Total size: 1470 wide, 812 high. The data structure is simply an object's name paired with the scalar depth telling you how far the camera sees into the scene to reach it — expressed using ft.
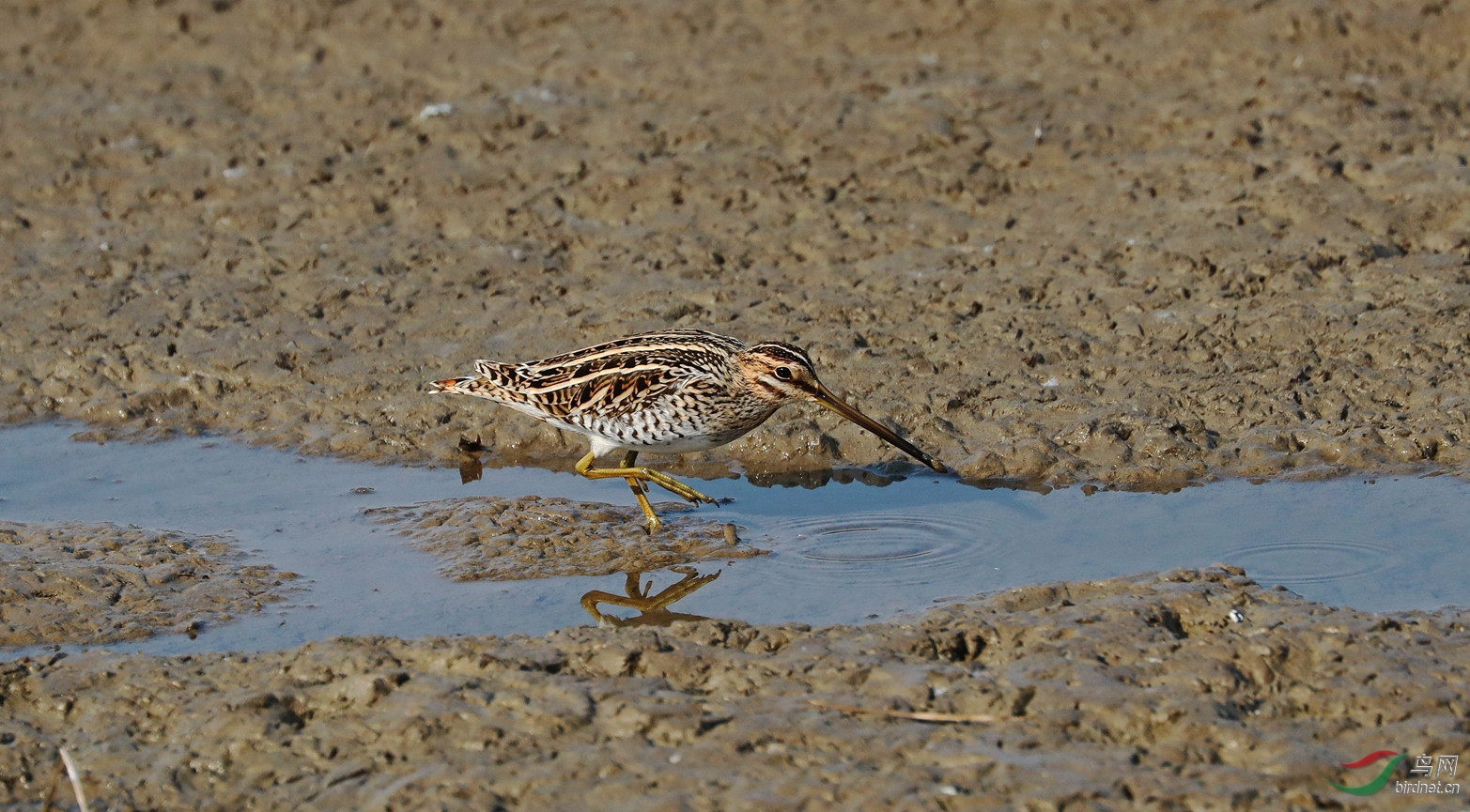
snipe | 50.80
